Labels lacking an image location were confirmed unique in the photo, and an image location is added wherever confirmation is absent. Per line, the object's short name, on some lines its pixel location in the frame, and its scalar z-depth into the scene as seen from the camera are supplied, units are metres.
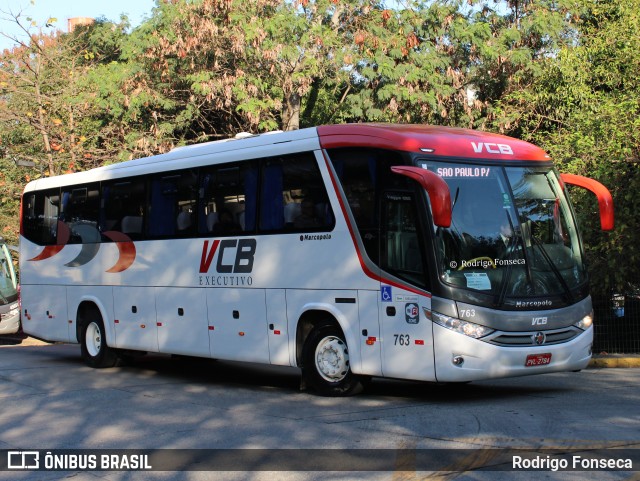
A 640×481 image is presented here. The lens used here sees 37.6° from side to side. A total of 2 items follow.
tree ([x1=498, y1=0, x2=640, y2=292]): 18.27
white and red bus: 10.94
